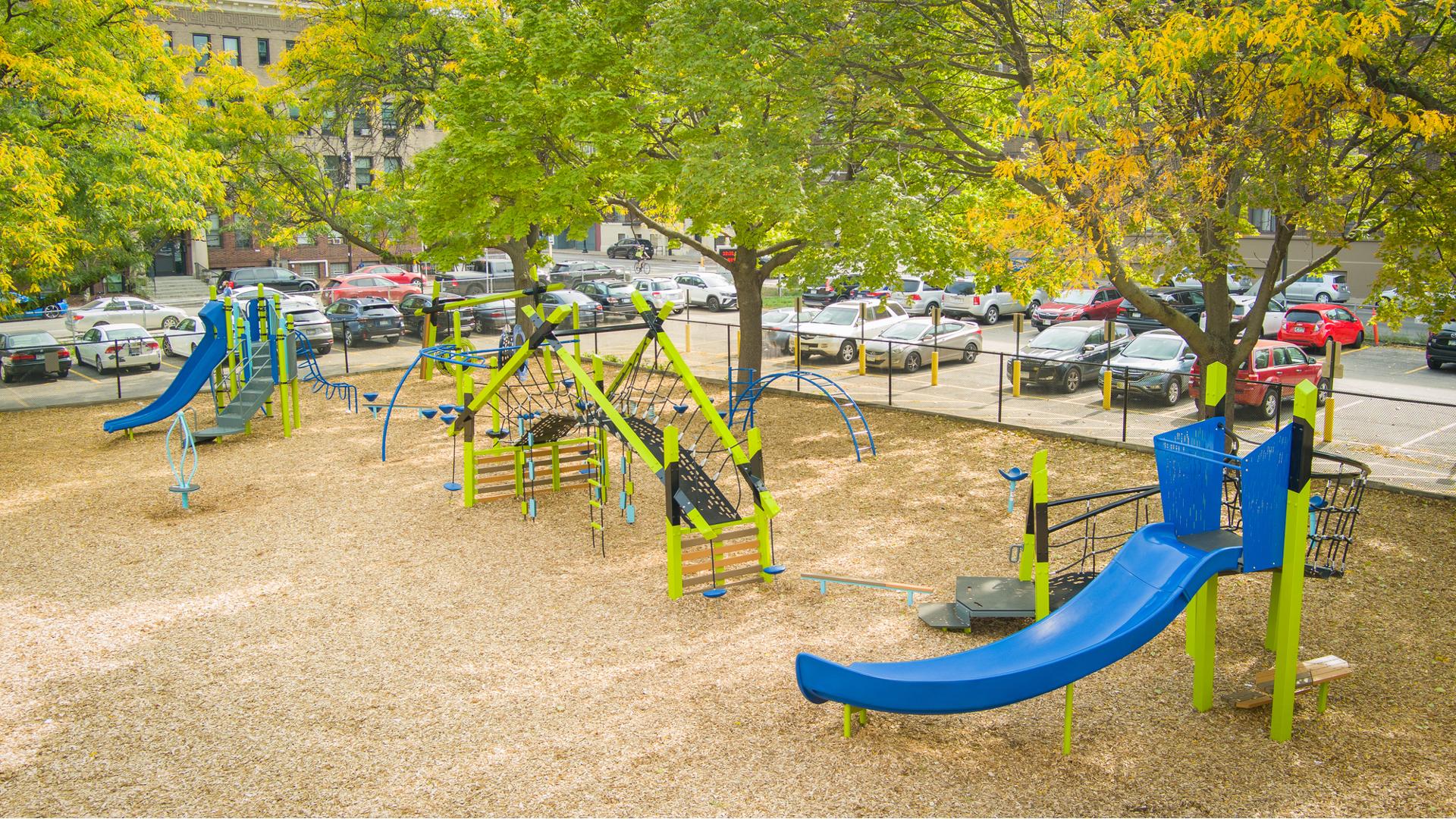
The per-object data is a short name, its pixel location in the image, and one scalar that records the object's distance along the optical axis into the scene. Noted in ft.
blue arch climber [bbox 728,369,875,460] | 60.59
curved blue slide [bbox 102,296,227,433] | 65.00
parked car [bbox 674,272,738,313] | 143.02
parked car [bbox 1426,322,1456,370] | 89.25
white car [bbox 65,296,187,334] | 116.57
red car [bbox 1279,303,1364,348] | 100.73
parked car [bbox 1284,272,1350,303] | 138.41
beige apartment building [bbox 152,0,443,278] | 176.35
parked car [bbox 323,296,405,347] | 107.45
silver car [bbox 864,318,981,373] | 89.25
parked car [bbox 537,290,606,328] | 116.78
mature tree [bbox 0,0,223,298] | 53.06
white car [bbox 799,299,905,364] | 94.07
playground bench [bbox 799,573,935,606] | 36.96
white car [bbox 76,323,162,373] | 91.91
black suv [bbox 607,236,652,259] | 219.61
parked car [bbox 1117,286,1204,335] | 110.52
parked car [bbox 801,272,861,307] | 130.46
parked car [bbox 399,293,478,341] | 112.00
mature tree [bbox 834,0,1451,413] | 37.50
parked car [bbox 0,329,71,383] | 85.87
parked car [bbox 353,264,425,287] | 155.63
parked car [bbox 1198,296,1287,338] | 105.91
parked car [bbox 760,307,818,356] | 96.99
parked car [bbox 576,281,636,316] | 129.39
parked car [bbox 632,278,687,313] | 133.18
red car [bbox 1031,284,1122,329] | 118.93
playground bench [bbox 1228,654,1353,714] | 28.50
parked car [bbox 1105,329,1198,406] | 73.36
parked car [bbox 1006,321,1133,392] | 78.12
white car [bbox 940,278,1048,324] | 125.39
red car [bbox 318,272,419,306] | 140.15
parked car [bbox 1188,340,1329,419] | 68.28
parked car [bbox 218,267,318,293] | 160.86
